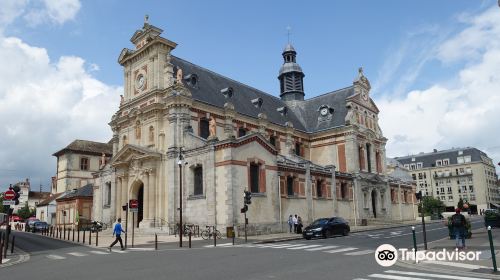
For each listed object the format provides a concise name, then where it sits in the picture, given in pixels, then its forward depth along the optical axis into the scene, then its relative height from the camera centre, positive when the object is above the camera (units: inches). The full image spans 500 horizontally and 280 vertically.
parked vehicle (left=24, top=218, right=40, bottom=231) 1818.2 -50.5
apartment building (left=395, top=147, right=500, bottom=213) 3304.6 +202.2
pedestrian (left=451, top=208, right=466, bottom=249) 589.0 -34.4
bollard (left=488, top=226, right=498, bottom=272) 399.5 -57.7
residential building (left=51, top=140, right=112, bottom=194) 2429.9 +289.7
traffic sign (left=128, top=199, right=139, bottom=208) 911.7 +13.4
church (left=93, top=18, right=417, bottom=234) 1203.9 +186.1
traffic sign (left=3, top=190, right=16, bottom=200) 700.0 +31.7
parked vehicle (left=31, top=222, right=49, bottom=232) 1724.0 -56.1
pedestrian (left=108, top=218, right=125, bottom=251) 827.4 -39.3
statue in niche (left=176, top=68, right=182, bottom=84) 1329.5 +425.5
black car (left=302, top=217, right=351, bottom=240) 1000.9 -58.5
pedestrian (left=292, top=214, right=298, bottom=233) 1214.3 -48.6
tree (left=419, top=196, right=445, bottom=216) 2916.8 -29.8
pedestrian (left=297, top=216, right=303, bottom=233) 1198.2 -62.4
